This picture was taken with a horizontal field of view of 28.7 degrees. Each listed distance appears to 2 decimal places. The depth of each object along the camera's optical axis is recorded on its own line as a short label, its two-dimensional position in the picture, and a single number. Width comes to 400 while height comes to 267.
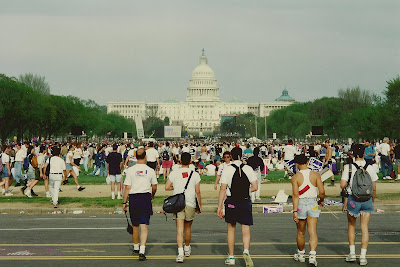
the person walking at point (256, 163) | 20.64
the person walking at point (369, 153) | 30.02
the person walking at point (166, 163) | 31.30
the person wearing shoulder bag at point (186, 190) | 11.97
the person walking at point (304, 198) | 11.38
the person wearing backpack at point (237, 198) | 11.40
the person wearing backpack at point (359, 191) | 11.53
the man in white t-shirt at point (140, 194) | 12.09
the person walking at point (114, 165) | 22.03
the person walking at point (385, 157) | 31.60
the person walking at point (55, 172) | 20.34
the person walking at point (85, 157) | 40.34
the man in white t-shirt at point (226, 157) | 16.35
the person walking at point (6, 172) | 23.88
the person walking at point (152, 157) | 26.05
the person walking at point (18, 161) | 25.38
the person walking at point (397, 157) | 30.44
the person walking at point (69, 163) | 27.88
